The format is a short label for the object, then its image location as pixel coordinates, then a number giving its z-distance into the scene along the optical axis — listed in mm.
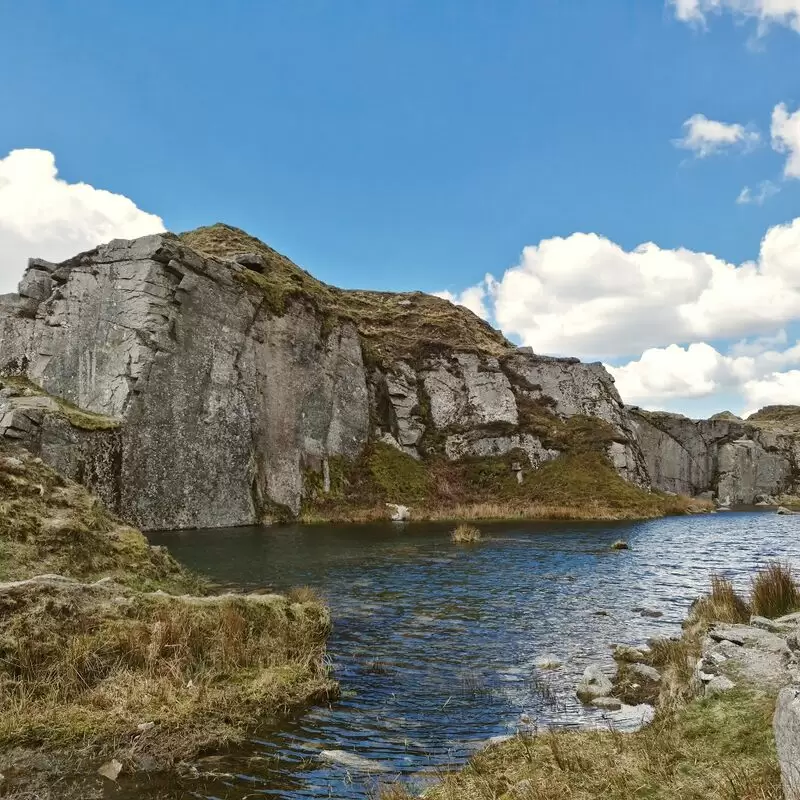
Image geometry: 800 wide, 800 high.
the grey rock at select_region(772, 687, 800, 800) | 5523
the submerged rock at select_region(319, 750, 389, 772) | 9883
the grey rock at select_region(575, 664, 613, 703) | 13352
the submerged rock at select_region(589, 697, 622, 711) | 12627
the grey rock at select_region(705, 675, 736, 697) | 10086
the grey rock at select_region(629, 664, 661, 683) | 14273
